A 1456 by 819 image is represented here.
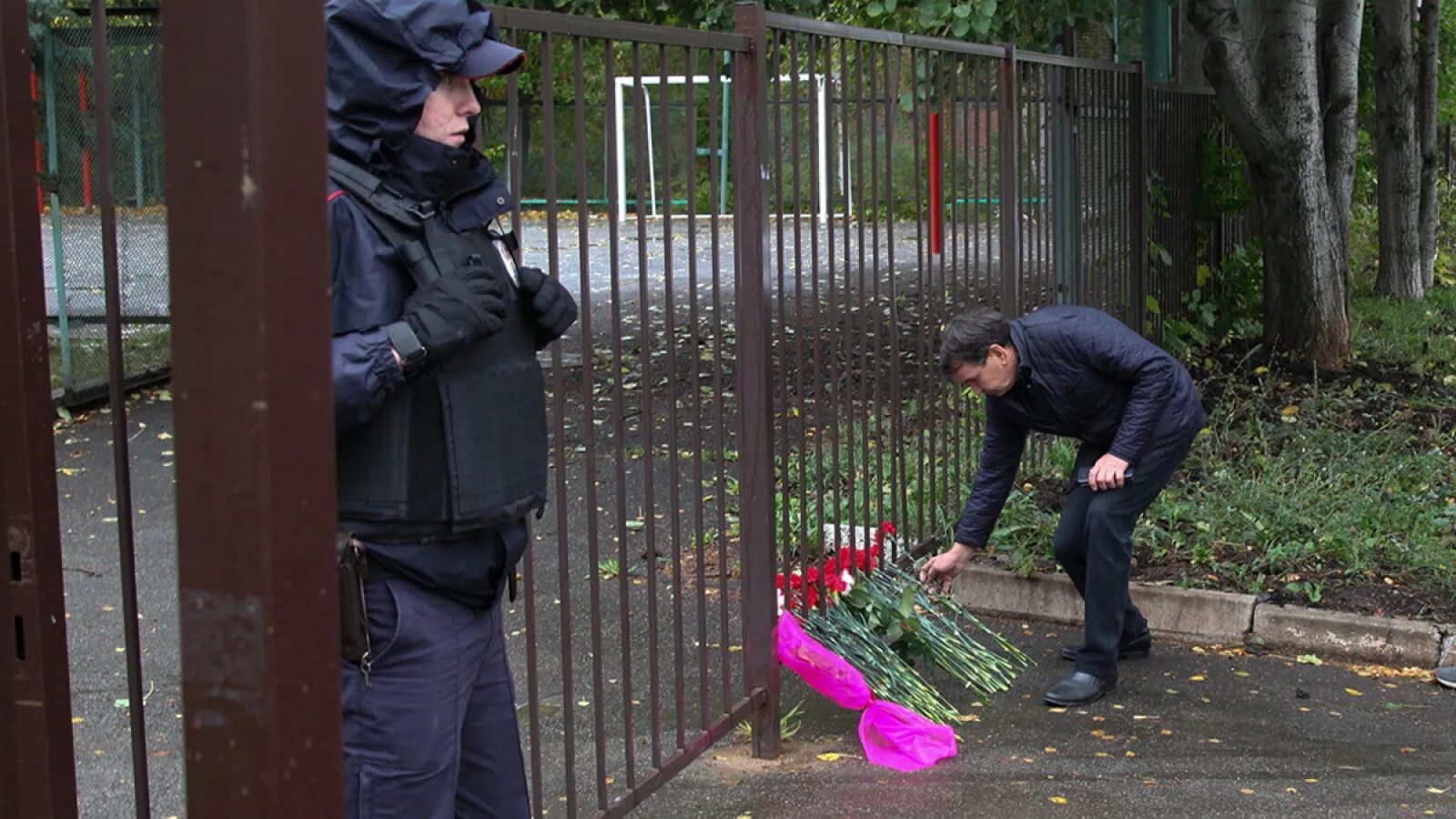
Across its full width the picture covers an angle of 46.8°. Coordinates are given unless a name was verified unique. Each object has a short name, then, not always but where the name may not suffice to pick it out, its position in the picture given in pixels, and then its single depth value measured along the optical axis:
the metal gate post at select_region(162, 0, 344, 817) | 1.32
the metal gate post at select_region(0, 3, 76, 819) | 1.89
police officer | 2.58
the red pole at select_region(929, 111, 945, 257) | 6.01
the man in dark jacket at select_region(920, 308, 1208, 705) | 5.25
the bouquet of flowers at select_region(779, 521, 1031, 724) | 5.08
